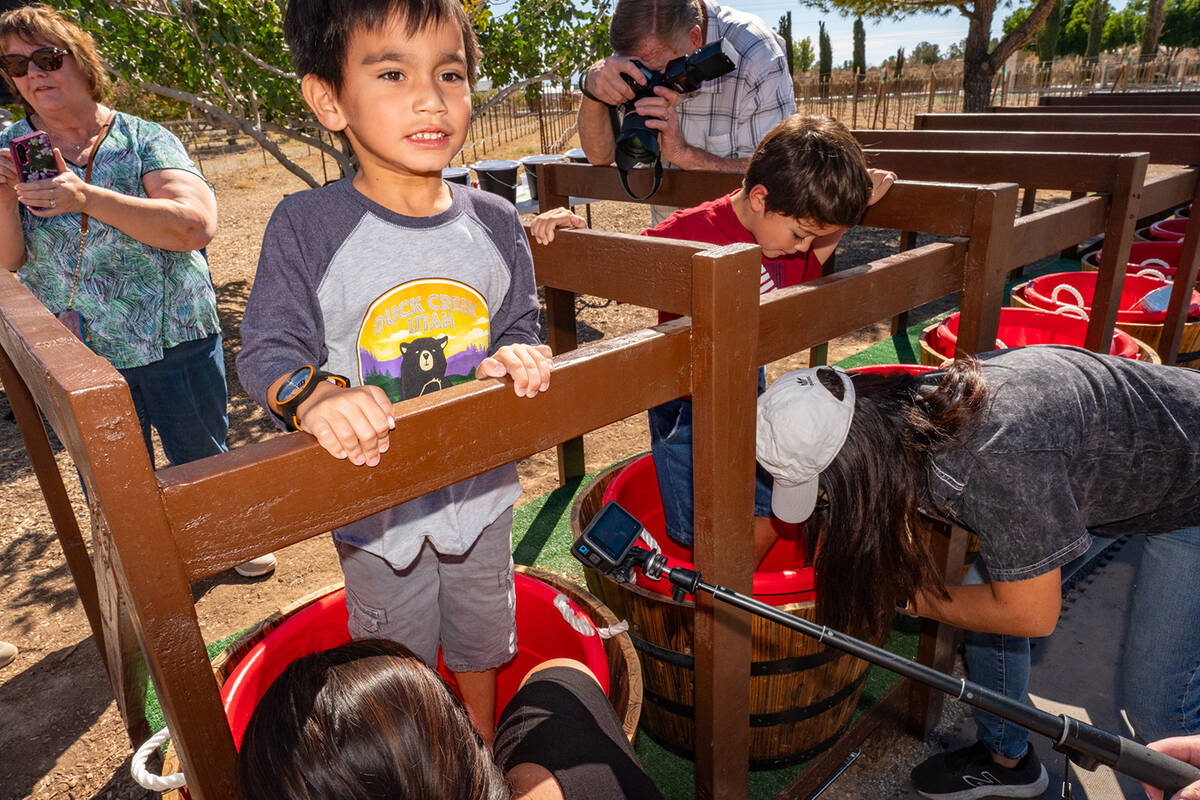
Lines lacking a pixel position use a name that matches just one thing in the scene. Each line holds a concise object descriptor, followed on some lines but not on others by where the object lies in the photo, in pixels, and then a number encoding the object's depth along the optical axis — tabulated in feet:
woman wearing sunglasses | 7.06
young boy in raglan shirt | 4.32
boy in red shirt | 6.90
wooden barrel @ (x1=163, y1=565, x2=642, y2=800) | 5.80
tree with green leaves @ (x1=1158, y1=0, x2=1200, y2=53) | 145.48
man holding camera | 8.95
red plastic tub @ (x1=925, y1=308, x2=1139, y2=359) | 12.06
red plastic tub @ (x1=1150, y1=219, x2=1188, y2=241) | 18.65
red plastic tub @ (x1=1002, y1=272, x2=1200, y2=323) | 13.10
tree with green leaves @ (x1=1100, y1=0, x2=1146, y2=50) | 168.45
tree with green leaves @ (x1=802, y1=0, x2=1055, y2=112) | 39.45
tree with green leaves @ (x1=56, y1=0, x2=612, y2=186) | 17.39
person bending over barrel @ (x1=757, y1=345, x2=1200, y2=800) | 4.91
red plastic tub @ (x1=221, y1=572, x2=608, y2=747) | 6.31
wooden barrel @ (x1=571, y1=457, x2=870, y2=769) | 6.36
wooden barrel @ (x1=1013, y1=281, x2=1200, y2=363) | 12.06
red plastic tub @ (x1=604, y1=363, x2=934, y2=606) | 8.46
